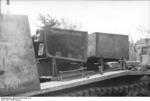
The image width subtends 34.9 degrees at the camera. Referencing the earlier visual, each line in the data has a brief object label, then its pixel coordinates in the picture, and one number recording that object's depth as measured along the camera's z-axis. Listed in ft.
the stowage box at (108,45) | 24.39
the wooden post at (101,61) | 24.56
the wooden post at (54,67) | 22.57
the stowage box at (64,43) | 21.83
